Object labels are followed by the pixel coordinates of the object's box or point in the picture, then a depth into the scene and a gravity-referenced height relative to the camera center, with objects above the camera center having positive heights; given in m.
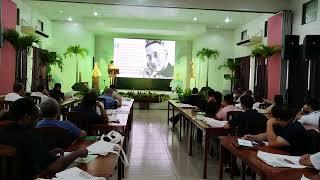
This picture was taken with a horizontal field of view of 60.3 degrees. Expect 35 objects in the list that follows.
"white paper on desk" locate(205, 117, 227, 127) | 3.70 -0.59
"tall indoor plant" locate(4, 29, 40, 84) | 6.66 +0.87
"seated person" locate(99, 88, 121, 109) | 5.16 -0.46
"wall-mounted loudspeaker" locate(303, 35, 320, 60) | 5.69 +0.74
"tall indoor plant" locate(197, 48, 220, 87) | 11.87 +1.14
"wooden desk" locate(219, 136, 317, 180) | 1.87 -0.62
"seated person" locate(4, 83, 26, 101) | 5.10 -0.30
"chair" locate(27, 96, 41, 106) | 5.72 -0.44
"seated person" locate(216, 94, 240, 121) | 4.49 -0.46
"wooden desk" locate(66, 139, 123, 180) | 1.77 -0.60
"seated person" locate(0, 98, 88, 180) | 1.72 -0.42
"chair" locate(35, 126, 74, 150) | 2.34 -0.50
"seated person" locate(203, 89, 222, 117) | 5.19 -0.45
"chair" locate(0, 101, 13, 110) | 4.88 -0.47
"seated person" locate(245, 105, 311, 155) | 2.49 -0.49
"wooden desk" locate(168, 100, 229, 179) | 3.61 -0.68
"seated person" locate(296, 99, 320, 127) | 4.24 -0.53
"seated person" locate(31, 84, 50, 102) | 6.04 -0.33
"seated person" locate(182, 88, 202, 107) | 6.34 -0.48
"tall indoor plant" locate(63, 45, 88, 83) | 11.52 +1.11
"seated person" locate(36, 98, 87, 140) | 2.60 -0.41
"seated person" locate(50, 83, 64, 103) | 6.42 -0.38
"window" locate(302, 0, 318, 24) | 6.46 +1.70
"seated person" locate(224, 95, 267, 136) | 3.48 -0.53
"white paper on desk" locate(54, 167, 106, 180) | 1.61 -0.58
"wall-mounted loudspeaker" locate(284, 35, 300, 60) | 6.72 +0.87
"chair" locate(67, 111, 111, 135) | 3.60 -0.60
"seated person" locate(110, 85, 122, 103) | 6.17 -0.40
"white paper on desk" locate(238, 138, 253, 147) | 2.52 -0.58
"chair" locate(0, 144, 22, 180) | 1.58 -0.50
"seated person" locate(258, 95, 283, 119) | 5.40 -0.37
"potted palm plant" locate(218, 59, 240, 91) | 11.53 +0.61
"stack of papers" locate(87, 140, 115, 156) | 2.15 -0.56
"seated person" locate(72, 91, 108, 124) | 3.65 -0.41
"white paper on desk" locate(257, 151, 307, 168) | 1.99 -0.60
